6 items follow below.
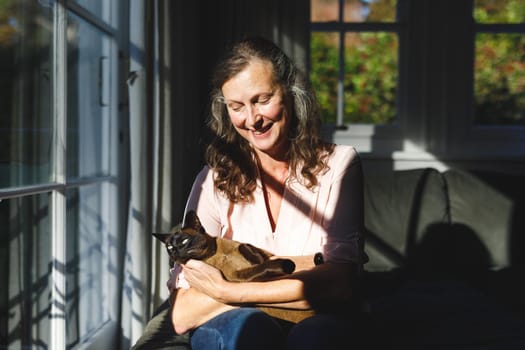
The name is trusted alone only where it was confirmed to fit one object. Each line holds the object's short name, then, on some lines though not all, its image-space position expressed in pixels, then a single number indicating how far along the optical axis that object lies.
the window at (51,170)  1.74
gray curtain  2.23
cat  1.37
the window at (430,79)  3.23
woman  1.36
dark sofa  2.36
